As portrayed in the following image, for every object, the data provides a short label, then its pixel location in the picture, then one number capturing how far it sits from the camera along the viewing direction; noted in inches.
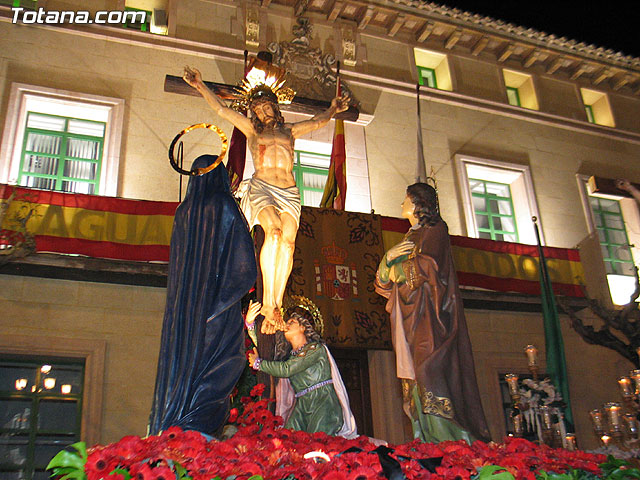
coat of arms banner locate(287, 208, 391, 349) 400.2
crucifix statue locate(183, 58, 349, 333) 237.1
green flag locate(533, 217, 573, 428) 404.8
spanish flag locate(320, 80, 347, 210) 434.6
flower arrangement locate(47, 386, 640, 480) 117.1
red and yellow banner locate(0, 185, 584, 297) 367.9
